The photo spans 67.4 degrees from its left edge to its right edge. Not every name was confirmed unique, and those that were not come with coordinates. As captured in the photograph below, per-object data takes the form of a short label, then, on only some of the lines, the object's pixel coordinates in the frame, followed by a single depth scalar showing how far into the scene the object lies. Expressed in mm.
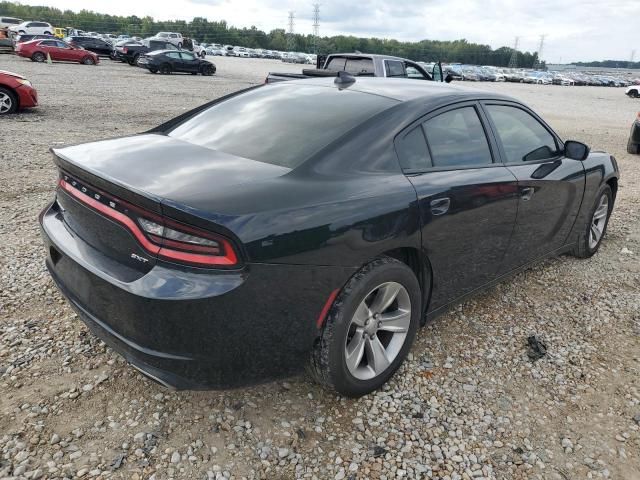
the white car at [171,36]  46669
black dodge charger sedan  1953
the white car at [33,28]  42031
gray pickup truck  10984
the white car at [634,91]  36406
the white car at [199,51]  44125
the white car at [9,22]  48094
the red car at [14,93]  9820
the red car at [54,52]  27828
